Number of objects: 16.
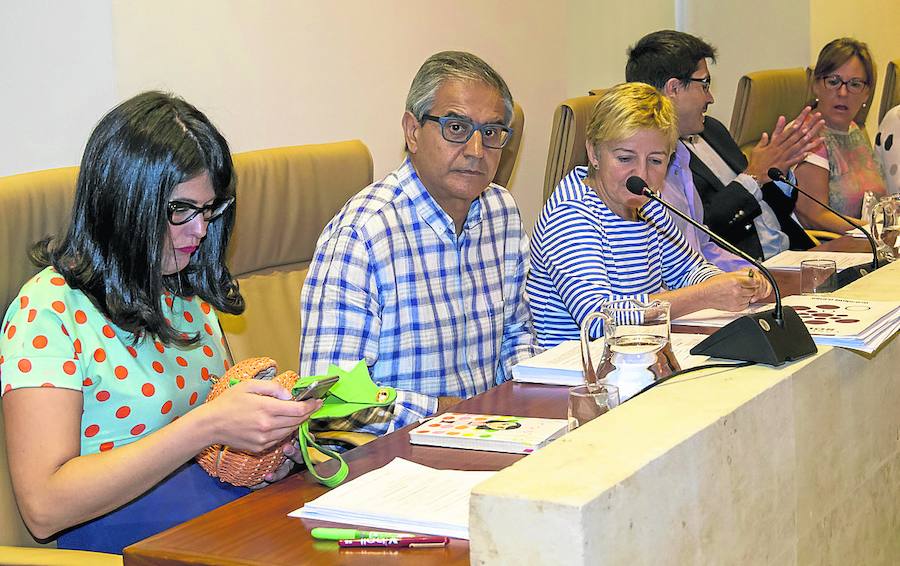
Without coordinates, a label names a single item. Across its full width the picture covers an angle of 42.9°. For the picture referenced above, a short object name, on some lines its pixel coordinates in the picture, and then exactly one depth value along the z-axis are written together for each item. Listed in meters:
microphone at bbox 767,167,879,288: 2.40
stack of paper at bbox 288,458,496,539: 1.28
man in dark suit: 3.21
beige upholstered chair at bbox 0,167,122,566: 1.66
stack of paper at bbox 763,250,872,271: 2.80
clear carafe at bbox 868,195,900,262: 2.62
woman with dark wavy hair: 1.54
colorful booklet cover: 1.56
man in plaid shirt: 2.06
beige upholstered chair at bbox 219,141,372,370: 2.38
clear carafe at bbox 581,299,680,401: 1.52
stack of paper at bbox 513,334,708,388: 1.86
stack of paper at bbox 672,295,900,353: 1.60
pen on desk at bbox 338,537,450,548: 1.24
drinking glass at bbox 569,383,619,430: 1.40
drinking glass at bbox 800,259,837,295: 2.33
